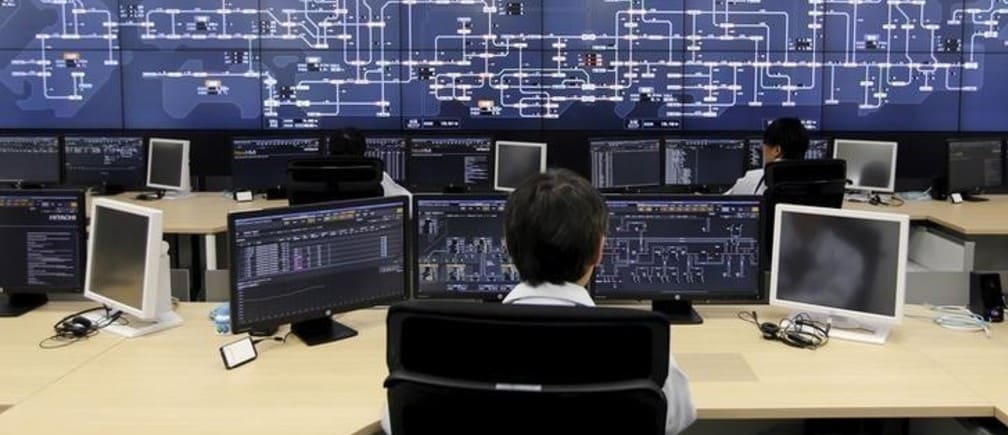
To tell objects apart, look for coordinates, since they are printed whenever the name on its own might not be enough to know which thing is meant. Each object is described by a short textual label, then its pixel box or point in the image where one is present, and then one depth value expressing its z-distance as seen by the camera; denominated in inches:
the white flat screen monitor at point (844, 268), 107.7
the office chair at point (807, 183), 172.2
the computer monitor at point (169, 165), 235.6
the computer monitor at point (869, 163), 230.5
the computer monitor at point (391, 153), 240.8
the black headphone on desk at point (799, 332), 106.6
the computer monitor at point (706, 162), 235.9
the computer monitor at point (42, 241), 116.9
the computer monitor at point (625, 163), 231.0
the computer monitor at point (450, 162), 238.7
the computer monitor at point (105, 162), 240.4
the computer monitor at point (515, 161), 230.8
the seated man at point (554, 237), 69.5
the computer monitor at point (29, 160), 240.8
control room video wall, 250.5
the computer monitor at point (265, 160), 231.9
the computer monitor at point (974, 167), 227.8
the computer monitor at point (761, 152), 237.1
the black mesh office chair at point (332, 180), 189.8
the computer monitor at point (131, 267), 108.2
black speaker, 116.2
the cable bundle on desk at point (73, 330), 109.0
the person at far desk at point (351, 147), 215.0
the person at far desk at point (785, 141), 196.2
